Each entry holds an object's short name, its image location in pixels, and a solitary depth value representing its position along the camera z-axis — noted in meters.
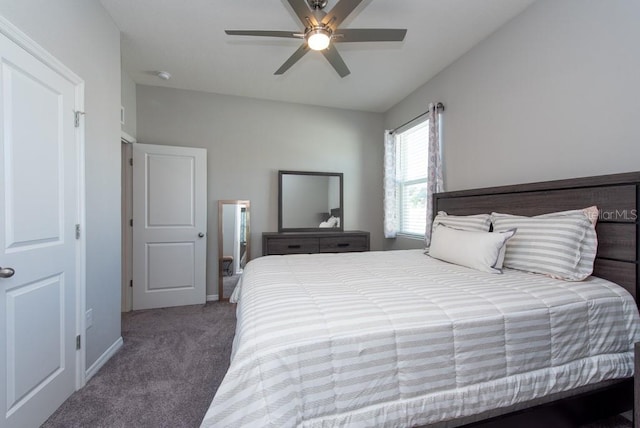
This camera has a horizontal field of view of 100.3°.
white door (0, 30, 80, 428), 1.28
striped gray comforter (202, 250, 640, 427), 0.88
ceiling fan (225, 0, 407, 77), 1.60
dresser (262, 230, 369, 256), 3.44
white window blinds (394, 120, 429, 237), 3.46
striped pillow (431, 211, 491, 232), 2.07
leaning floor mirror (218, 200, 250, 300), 3.60
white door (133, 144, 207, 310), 3.22
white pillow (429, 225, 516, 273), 1.75
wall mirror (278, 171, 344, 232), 3.81
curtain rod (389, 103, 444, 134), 2.97
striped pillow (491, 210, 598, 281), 1.51
